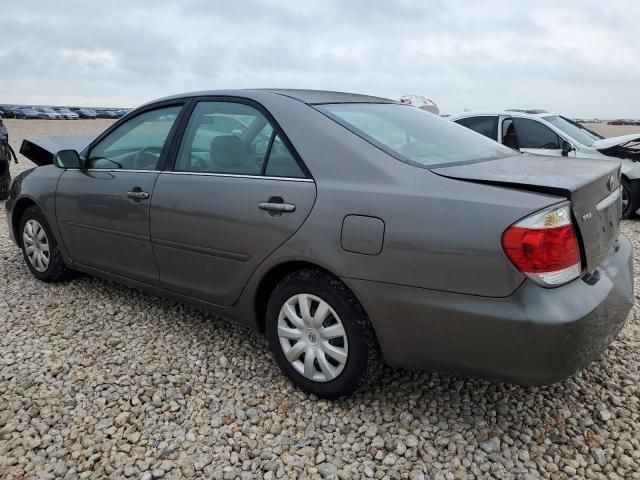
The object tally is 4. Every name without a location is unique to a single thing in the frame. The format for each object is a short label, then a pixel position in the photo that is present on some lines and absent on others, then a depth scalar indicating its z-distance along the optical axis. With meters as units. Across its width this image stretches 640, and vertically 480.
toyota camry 2.05
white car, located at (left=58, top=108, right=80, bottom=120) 59.12
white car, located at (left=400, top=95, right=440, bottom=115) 10.91
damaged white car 7.15
